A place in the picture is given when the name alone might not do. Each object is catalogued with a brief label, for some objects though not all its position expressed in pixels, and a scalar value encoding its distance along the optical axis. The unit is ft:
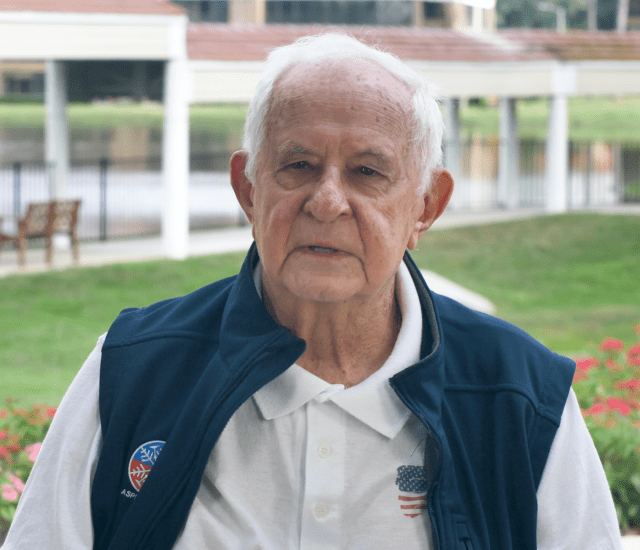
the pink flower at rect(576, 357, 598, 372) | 17.49
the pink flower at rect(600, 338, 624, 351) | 19.62
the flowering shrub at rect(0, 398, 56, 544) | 12.66
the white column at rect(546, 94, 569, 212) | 59.21
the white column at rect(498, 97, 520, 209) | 68.03
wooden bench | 42.32
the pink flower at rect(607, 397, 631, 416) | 15.09
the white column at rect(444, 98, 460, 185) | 68.03
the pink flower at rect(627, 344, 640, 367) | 19.22
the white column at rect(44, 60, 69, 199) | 48.16
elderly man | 6.27
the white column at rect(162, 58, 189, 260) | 45.62
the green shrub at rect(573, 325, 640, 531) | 13.64
